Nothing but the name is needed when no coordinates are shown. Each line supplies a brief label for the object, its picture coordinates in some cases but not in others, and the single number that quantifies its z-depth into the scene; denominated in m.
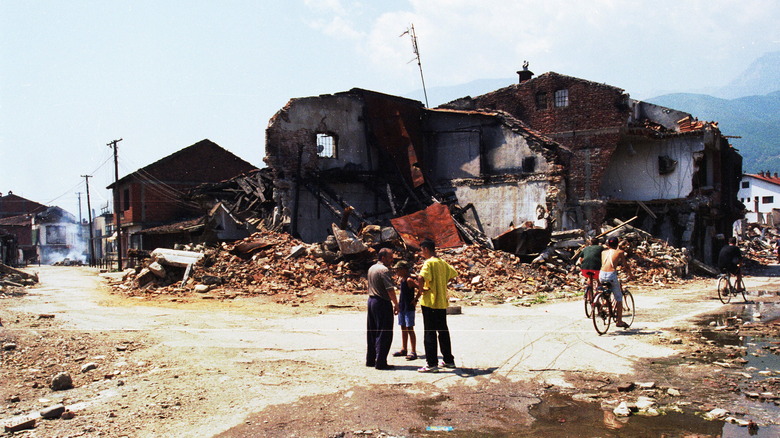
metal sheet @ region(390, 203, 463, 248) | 19.89
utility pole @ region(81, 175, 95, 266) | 54.78
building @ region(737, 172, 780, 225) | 66.56
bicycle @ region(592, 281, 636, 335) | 9.79
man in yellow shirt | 7.23
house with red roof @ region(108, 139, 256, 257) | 44.59
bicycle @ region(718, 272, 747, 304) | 14.57
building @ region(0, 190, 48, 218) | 75.50
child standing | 7.62
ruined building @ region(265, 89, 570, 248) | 22.53
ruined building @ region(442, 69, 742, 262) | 30.16
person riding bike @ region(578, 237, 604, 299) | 10.96
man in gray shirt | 7.35
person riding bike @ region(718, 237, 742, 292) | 14.30
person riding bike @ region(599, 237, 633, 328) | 9.90
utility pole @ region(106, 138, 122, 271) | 36.95
